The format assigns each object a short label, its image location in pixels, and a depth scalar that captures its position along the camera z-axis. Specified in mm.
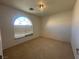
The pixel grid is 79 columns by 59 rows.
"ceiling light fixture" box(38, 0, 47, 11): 1631
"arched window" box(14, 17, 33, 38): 2508
